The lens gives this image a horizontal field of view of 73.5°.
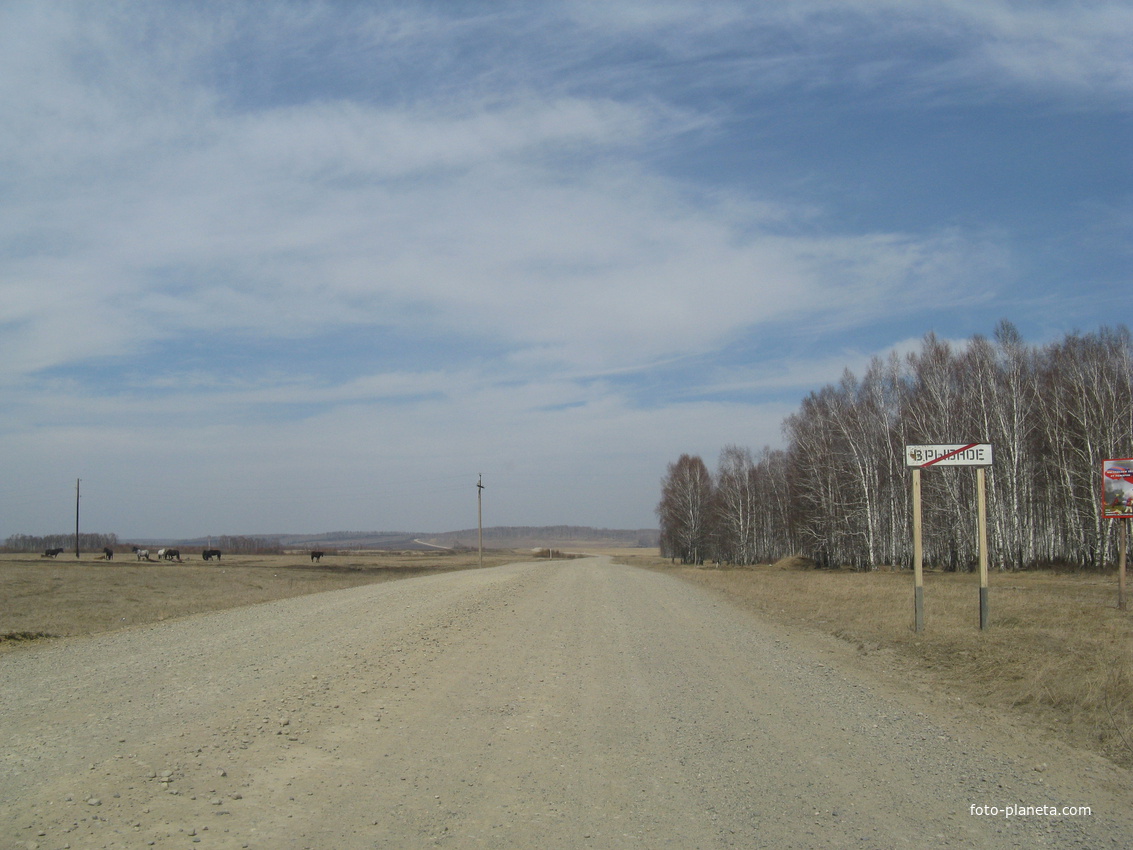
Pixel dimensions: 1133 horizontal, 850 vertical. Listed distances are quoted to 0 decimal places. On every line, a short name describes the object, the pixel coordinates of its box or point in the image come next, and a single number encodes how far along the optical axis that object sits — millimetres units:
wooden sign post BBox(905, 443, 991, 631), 12531
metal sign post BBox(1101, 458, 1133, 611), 15820
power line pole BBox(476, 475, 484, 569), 69375
